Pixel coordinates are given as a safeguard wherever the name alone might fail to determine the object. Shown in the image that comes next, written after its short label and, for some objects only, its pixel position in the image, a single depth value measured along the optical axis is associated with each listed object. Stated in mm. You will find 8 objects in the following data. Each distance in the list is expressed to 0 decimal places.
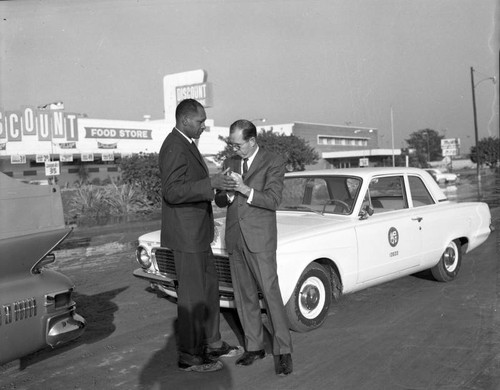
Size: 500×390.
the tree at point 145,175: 20766
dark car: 3385
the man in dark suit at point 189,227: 3869
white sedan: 4773
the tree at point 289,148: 26625
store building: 32562
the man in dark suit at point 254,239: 3885
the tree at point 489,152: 55406
